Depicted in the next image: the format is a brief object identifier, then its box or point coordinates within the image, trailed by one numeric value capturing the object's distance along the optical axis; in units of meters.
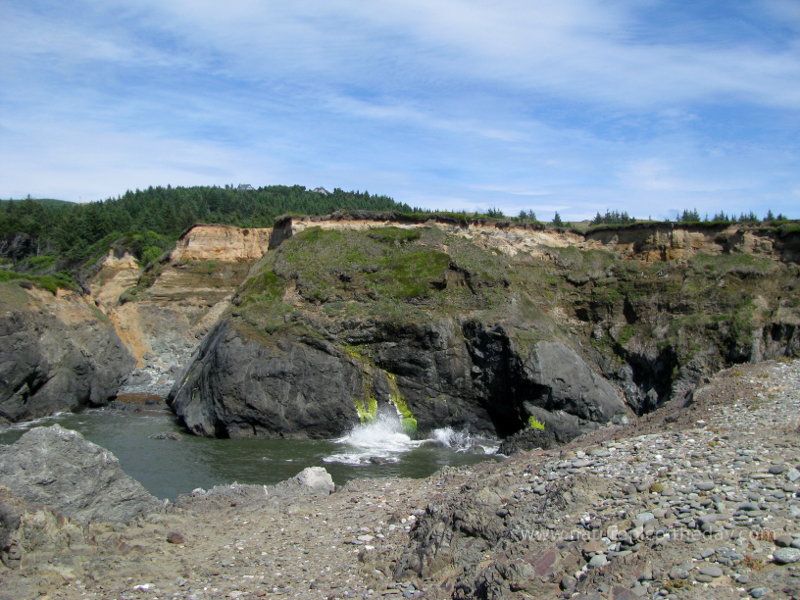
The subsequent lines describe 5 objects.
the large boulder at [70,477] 13.34
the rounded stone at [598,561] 9.98
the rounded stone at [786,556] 8.85
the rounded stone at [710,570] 8.87
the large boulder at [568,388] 32.59
